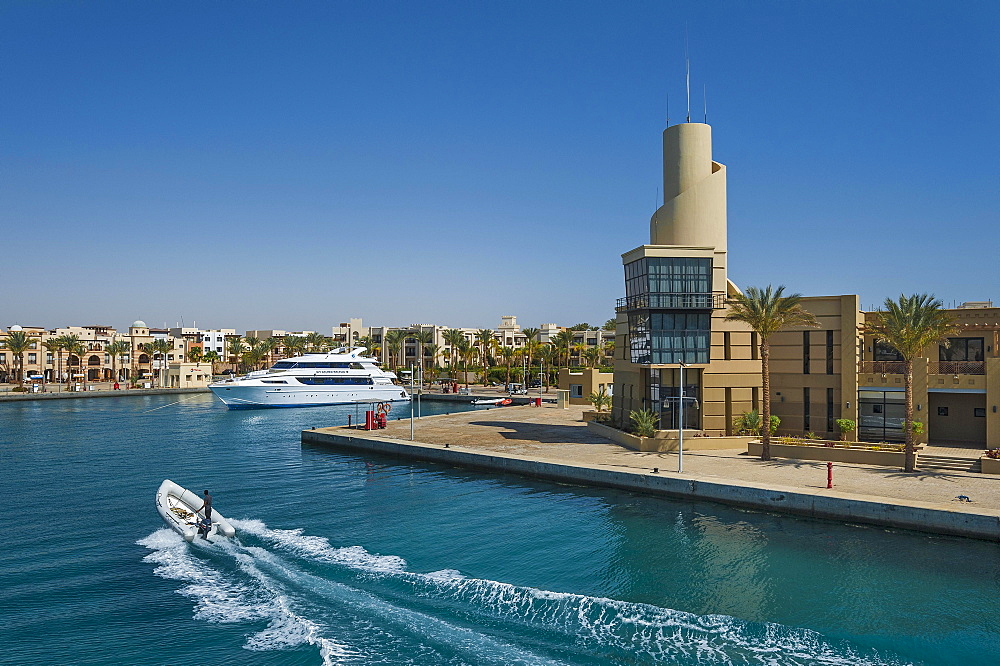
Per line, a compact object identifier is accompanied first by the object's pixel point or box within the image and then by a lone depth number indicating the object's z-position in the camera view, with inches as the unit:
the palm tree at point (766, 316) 1364.4
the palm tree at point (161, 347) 5098.4
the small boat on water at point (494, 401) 3159.5
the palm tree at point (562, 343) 4224.9
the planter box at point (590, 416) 2003.8
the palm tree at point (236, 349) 5388.8
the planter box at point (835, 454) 1259.2
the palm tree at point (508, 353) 4397.6
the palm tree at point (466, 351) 4643.2
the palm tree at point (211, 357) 5634.8
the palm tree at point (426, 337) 5392.7
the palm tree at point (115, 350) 4958.2
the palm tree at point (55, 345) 4635.8
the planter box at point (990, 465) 1153.9
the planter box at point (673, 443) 1493.6
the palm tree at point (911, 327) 1214.9
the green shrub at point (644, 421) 1526.8
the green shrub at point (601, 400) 2289.6
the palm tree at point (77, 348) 4699.3
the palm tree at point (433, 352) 5438.5
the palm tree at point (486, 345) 4783.5
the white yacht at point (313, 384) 3309.5
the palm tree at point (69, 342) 4680.1
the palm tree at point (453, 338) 4707.2
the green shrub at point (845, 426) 1429.6
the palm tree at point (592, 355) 3649.1
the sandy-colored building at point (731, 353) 1477.6
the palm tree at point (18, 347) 4429.1
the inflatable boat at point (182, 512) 980.6
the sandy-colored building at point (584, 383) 2704.2
